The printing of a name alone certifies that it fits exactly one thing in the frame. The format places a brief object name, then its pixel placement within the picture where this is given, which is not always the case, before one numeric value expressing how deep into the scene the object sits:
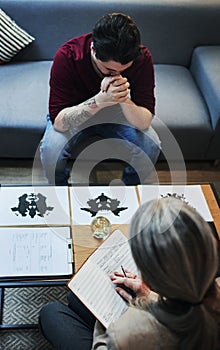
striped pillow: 2.21
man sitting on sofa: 1.58
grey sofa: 2.10
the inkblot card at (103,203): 1.64
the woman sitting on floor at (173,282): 0.89
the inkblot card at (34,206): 1.60
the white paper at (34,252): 1.44
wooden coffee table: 1.50
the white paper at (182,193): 1.72
